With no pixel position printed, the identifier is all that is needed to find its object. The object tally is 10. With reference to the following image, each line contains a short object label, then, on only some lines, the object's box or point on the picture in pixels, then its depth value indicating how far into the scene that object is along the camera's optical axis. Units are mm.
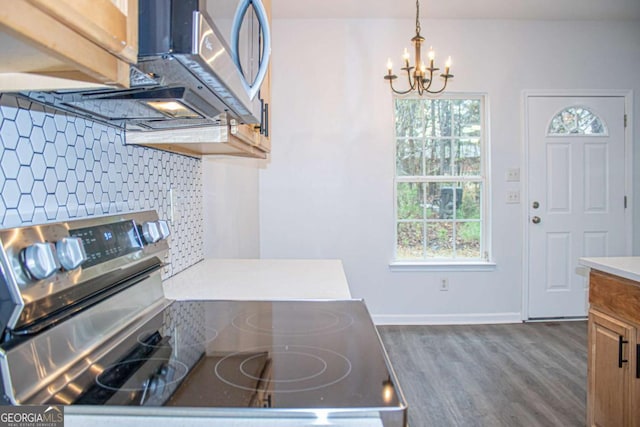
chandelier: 2782
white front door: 3807
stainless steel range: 631
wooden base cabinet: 1608
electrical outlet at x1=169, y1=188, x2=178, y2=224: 1685
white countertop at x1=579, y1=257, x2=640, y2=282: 1605
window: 3838
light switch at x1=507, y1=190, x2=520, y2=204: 3791
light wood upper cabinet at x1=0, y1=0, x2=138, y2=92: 424
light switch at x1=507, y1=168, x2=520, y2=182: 3787
